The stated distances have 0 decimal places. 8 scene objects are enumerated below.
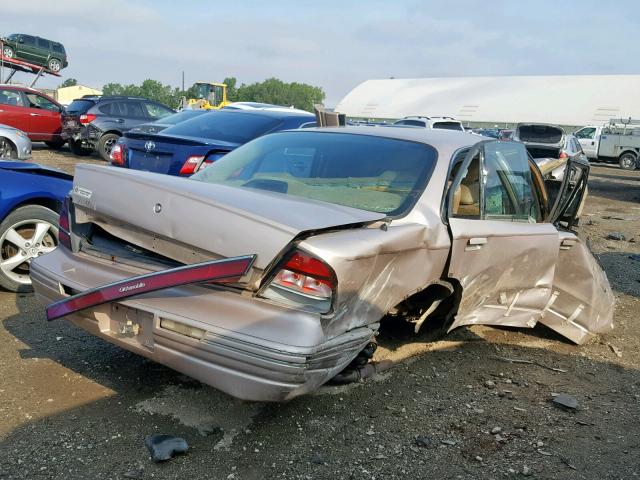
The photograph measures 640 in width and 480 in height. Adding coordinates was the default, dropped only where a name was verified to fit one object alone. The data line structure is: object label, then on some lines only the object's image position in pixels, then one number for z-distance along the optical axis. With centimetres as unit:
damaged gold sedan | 265
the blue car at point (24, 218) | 480
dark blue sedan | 659
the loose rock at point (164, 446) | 275
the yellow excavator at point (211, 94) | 3381
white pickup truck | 2755
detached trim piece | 263
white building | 4925
